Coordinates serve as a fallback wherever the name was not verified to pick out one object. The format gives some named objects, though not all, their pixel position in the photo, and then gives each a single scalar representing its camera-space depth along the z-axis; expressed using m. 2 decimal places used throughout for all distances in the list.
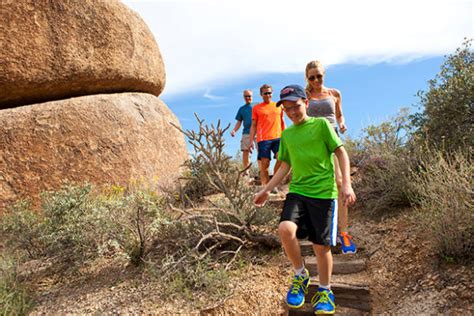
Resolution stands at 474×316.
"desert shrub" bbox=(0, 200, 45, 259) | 5.48
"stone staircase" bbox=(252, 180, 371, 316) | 3.76
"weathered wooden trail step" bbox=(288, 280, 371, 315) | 3.74
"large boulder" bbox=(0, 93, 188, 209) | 6.62
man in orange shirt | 6.57
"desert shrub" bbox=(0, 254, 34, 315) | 4.09
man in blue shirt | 8.05
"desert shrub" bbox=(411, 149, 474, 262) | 3.82
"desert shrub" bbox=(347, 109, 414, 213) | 5.71
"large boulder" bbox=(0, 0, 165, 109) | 6.86
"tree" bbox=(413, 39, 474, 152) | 6.46
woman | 4.29
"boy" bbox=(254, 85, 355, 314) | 3.13
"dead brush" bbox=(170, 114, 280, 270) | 4.56
